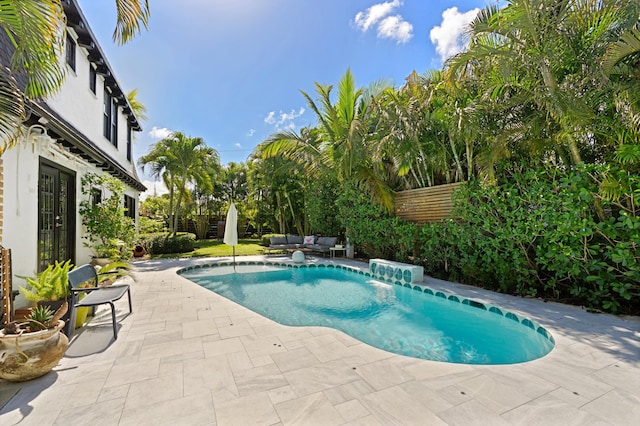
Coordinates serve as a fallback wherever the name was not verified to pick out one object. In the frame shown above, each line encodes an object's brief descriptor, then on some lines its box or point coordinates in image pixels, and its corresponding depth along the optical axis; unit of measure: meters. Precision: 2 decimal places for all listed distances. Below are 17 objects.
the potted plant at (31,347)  3.23
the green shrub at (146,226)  16.47
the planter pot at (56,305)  4.73
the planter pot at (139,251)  15.41
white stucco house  5.54
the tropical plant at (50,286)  4.88
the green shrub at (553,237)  5.76
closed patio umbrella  11.34
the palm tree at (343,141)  11.91
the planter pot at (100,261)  9.48
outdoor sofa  15.72
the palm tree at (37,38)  3.26
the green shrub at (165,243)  16.98
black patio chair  4.64
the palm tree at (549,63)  5.70
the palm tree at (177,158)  19.83
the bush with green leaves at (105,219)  9.41
